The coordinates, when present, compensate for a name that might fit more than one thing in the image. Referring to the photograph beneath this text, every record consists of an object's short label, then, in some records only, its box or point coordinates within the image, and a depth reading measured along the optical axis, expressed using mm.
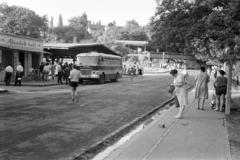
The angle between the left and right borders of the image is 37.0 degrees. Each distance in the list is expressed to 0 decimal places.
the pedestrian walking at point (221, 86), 14562
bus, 32906
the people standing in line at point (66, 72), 31405
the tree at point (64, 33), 137000
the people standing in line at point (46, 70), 32000
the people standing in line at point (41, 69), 33028
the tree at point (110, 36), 97688
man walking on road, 16859
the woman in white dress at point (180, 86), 12398
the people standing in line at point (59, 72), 31134
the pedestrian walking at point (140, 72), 57625
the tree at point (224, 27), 11266
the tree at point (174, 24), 12766
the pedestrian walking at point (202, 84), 14789
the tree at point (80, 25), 145750
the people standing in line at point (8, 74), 26703
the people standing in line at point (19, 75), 26858
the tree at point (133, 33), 127812
